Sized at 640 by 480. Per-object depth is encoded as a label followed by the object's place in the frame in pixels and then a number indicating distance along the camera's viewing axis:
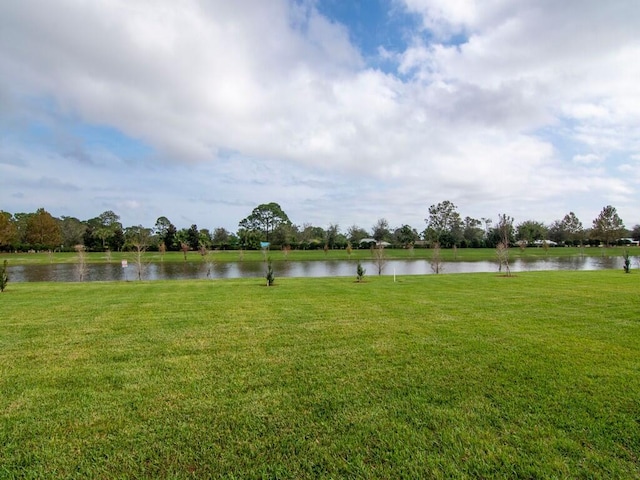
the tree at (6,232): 55.03
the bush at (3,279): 11.76
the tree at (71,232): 71.12
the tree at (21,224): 66.96
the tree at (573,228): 78.70
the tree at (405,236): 75.50
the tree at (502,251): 19.30
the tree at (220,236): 74.79
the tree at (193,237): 58.31
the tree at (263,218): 83.12
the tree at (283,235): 66.25
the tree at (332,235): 67.05
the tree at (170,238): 58.25
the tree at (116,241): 60.53
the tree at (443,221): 77.88
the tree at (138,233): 53.30
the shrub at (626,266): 16.90
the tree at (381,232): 80.46
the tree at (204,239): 55.40
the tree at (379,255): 24.38
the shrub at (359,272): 14.62
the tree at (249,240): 62.94
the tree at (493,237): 66.68
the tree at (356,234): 77.91
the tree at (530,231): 74.56
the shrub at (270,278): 13.01
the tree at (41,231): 62.00
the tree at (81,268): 21.54
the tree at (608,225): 66.88
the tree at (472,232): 68.56
